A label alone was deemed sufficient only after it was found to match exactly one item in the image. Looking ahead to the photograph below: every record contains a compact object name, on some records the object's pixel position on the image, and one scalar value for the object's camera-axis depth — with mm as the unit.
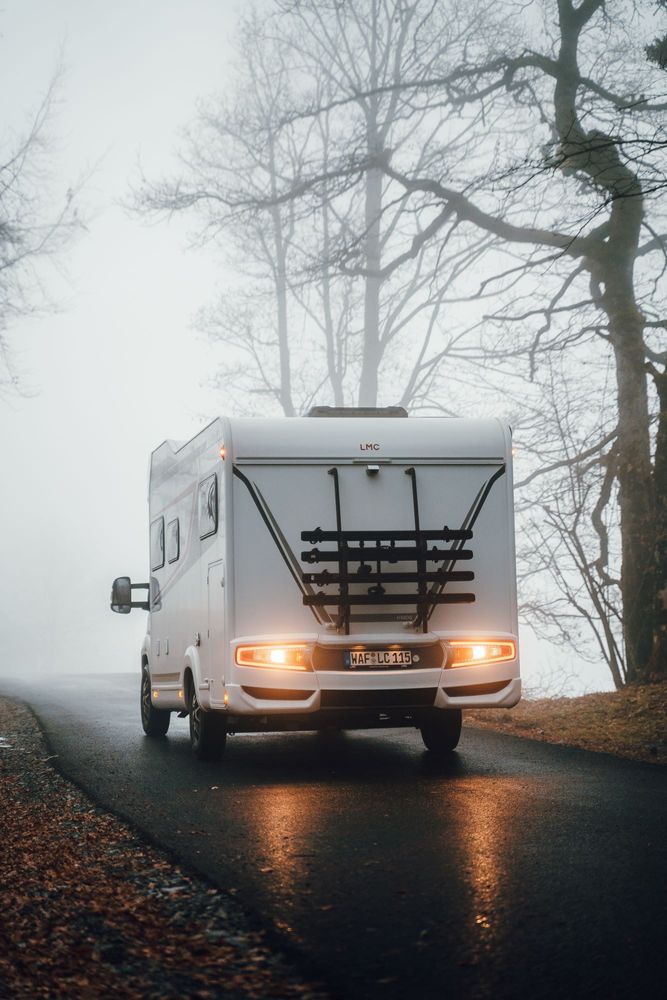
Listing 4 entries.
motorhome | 9555
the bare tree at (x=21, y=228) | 20750
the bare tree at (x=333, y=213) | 19562
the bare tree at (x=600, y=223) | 15227
